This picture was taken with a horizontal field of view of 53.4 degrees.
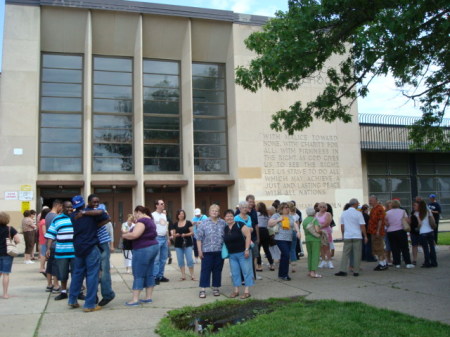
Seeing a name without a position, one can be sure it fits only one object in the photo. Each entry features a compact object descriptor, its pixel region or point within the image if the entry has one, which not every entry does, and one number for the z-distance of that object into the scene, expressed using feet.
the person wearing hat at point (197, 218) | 39.69
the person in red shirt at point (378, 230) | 36.99
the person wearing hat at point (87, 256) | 23.82
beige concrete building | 63.00
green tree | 27.68
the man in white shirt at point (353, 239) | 34.17
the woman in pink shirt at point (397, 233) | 36.94
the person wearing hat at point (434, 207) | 48.25
